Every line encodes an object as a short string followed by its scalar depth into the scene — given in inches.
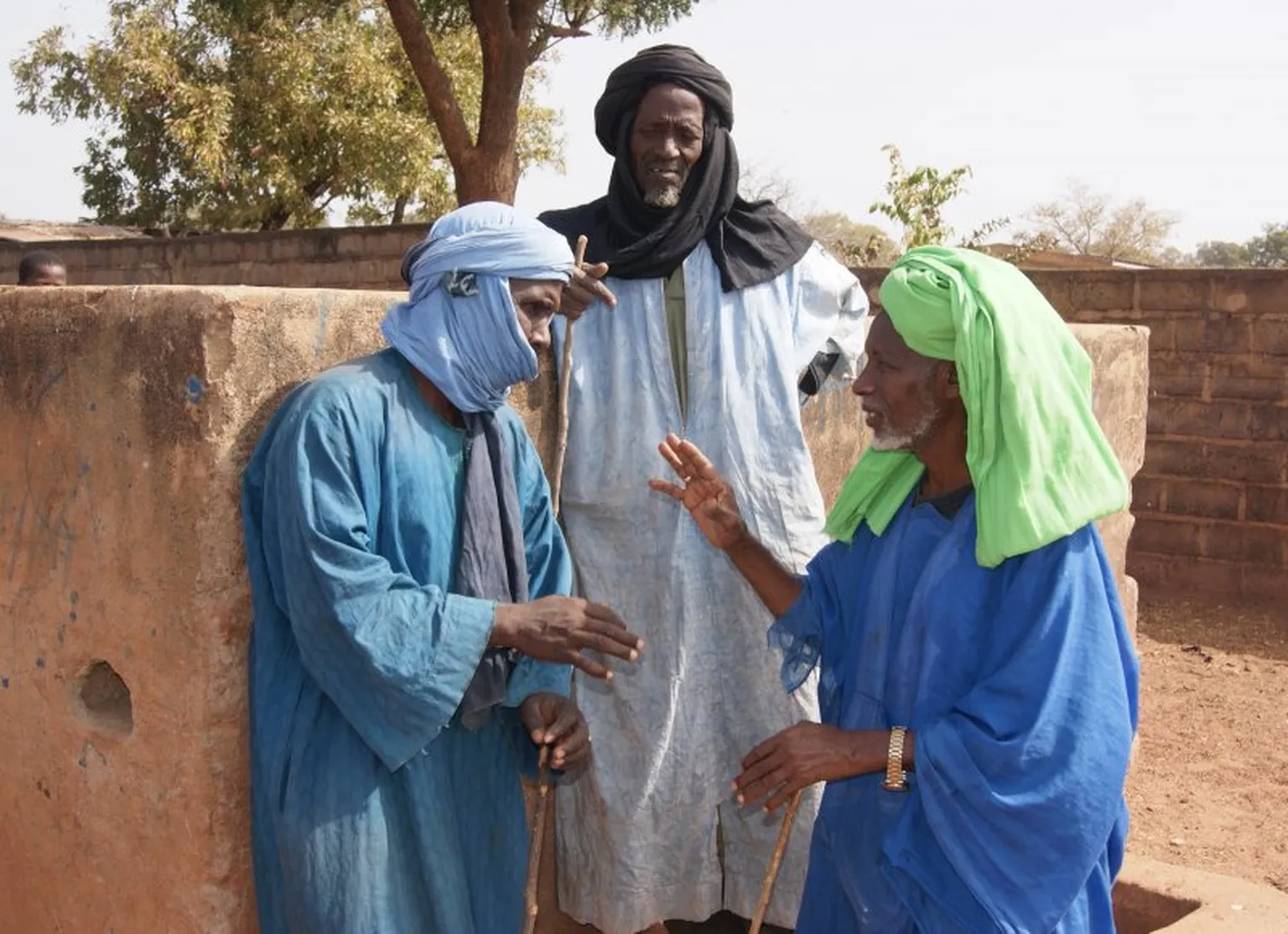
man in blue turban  82.8
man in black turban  123.6
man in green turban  84.9
